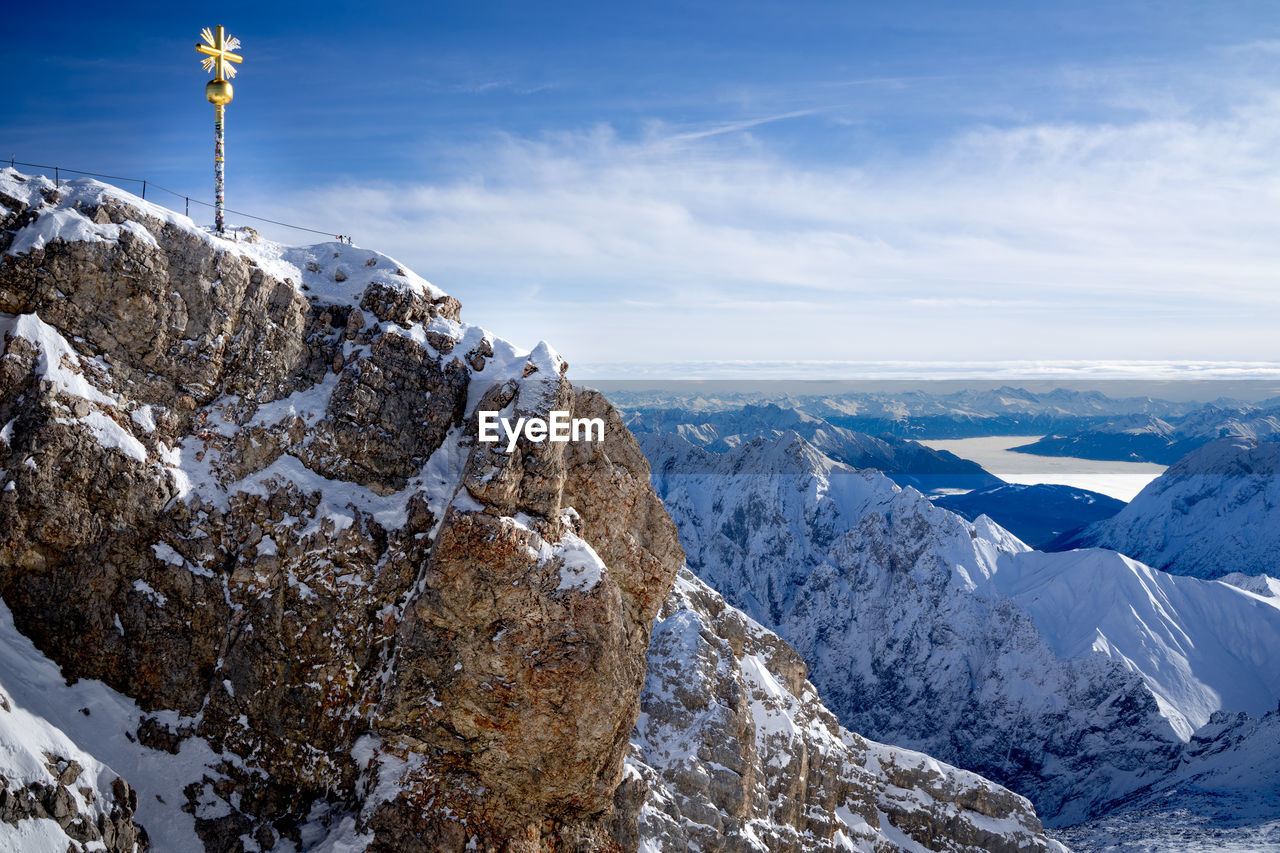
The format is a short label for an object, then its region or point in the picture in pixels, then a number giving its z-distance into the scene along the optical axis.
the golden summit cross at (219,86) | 44.25
